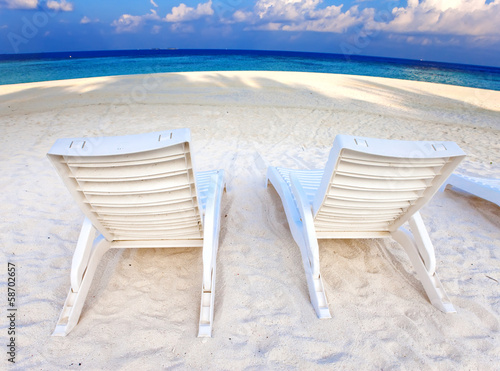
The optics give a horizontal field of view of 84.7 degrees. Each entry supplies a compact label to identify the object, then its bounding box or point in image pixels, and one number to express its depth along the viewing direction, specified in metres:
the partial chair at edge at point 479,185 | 3.01
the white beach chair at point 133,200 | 1.46
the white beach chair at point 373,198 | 1.57
